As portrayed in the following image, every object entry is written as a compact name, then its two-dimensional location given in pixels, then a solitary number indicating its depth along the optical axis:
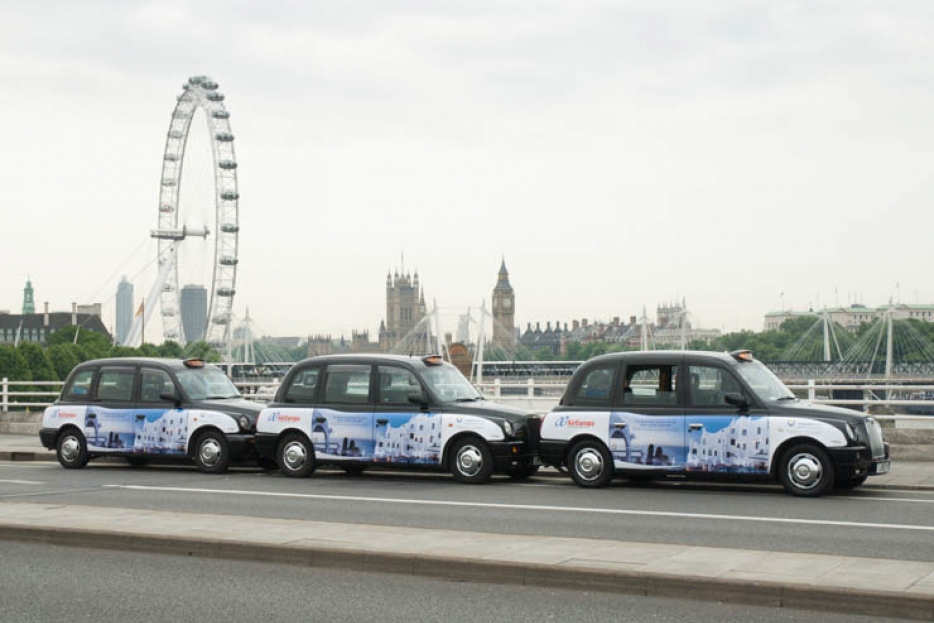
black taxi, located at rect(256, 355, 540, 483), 16.91
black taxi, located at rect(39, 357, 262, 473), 19.41
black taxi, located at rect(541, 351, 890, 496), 14.77
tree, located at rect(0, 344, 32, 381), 105.56
